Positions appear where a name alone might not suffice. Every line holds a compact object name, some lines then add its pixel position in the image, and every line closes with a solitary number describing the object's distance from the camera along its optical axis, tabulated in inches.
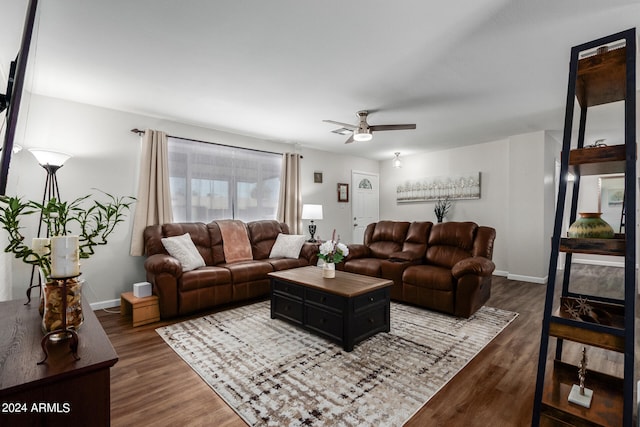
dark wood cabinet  32.9
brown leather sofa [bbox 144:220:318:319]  127.0
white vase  121.0
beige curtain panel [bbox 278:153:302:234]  213.0
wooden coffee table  101.0
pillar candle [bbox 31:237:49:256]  51.5
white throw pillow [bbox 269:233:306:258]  178.7
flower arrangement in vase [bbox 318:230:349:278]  118.1
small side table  121.8
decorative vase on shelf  56.1
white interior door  271.7
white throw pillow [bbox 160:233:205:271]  140.7
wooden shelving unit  50.7
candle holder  42.3
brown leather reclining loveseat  127.7
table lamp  211.8
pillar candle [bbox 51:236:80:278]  42.9
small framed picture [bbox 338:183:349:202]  259.3
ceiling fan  137.0
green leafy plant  42.4
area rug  70.4
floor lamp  110.7
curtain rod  153.4
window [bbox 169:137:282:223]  170.4
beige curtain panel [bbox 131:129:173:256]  151.5
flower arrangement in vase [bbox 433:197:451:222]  237.8
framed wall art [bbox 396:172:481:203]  228.2
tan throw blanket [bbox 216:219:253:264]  168.7
